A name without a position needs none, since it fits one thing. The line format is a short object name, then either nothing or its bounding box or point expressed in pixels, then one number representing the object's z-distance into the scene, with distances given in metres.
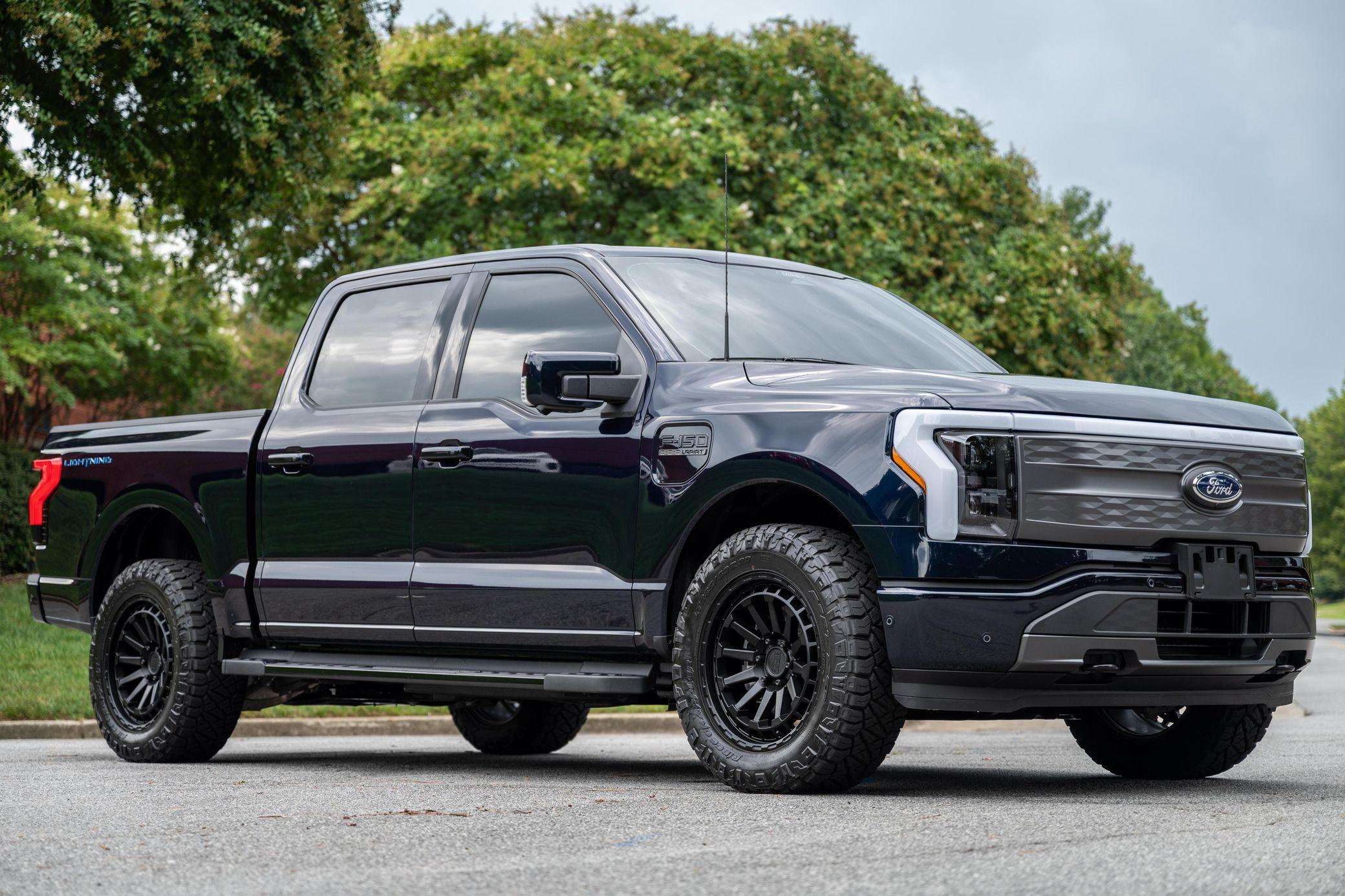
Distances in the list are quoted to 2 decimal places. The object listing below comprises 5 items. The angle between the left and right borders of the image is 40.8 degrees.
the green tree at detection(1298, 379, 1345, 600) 90.56
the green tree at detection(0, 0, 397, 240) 14.40
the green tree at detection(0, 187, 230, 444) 32.28
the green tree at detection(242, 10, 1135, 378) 27.08
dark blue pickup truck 5.76
